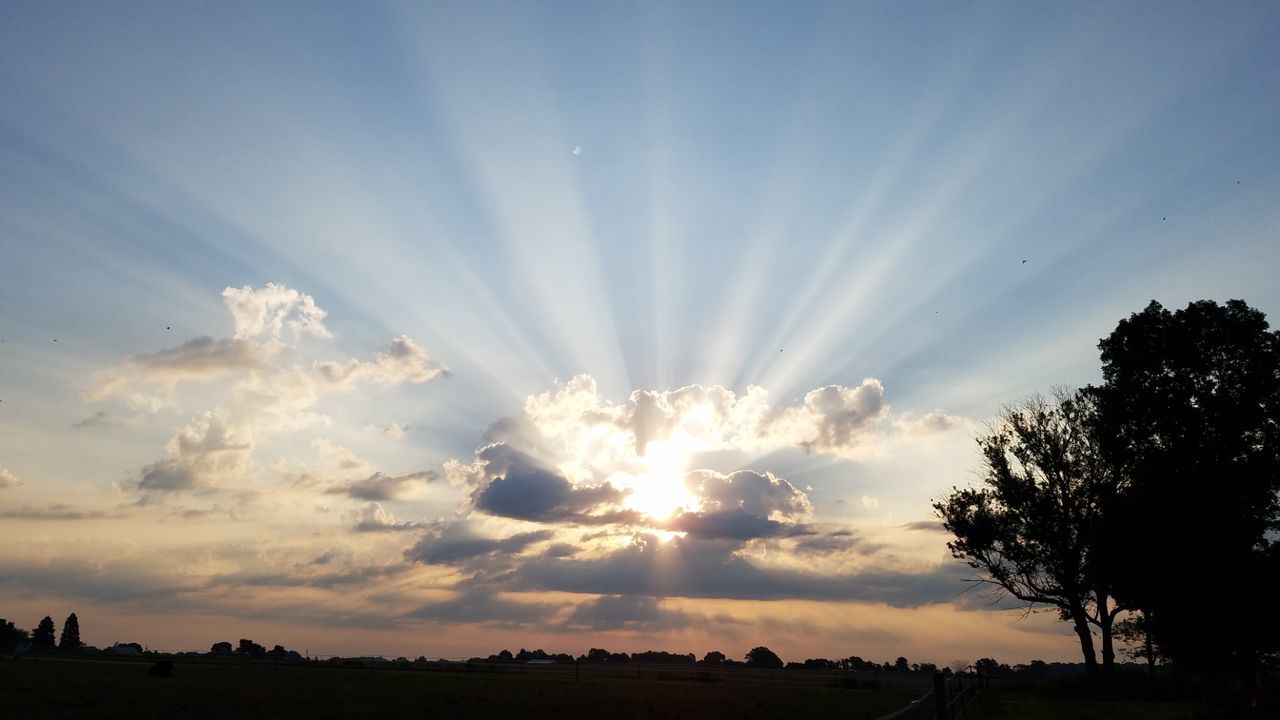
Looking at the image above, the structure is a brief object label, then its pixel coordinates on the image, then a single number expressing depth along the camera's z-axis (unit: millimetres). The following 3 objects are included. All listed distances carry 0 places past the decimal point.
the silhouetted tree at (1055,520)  50500
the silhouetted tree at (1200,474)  42188
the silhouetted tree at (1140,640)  48681
